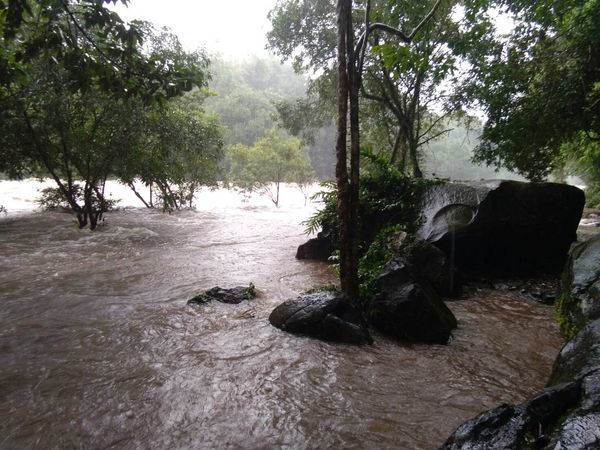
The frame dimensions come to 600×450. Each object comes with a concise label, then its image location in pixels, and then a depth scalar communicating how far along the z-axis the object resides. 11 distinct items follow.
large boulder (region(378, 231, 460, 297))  6.04
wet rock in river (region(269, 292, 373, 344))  4.41
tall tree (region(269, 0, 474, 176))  10.82
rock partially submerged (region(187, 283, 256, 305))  5.73
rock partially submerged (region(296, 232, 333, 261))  8.80
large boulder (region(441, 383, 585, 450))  1.97
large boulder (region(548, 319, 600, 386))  2.51
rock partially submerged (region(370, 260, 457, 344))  4.44
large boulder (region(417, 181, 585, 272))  6.82
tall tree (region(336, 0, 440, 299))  4.35
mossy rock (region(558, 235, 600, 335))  4.04
